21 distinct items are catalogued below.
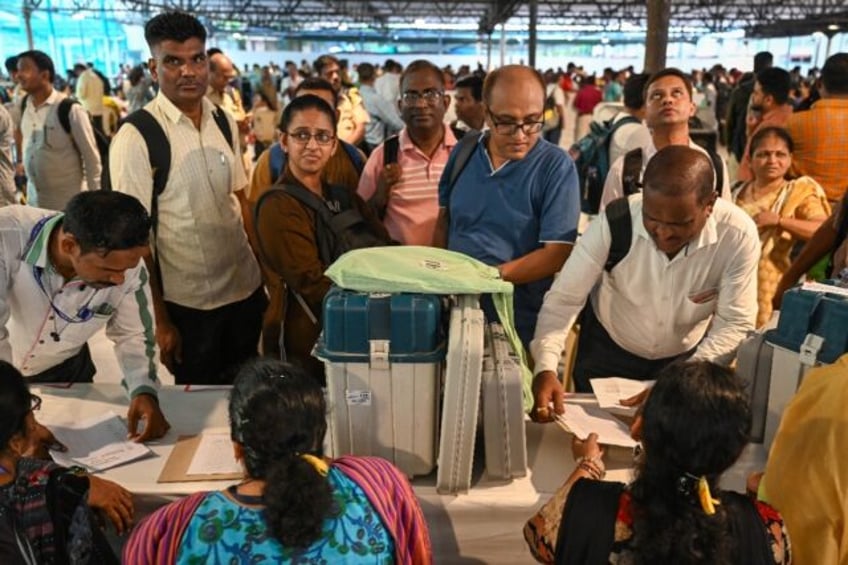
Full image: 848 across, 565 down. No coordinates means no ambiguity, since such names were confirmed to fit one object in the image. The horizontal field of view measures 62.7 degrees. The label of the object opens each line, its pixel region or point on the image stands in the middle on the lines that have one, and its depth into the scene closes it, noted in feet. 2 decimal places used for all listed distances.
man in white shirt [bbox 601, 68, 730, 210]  7.86
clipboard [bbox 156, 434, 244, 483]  4.65
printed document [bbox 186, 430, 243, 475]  4.75
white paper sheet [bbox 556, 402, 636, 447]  4.74
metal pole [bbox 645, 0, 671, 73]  16.60
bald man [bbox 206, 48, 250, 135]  15.19
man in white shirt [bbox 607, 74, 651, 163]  10.08
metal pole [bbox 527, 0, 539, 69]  41.27
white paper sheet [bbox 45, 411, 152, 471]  4.79
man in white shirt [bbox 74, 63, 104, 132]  24.79
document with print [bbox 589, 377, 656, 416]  5.08
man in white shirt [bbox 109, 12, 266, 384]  6.54
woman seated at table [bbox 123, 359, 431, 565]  3.17
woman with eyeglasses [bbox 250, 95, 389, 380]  5.96
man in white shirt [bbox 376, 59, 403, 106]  17.72
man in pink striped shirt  7.66
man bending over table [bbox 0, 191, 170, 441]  4.60
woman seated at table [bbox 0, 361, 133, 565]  3.63
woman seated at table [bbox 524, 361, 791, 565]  3.11
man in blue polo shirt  5.99
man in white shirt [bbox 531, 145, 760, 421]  5.00
